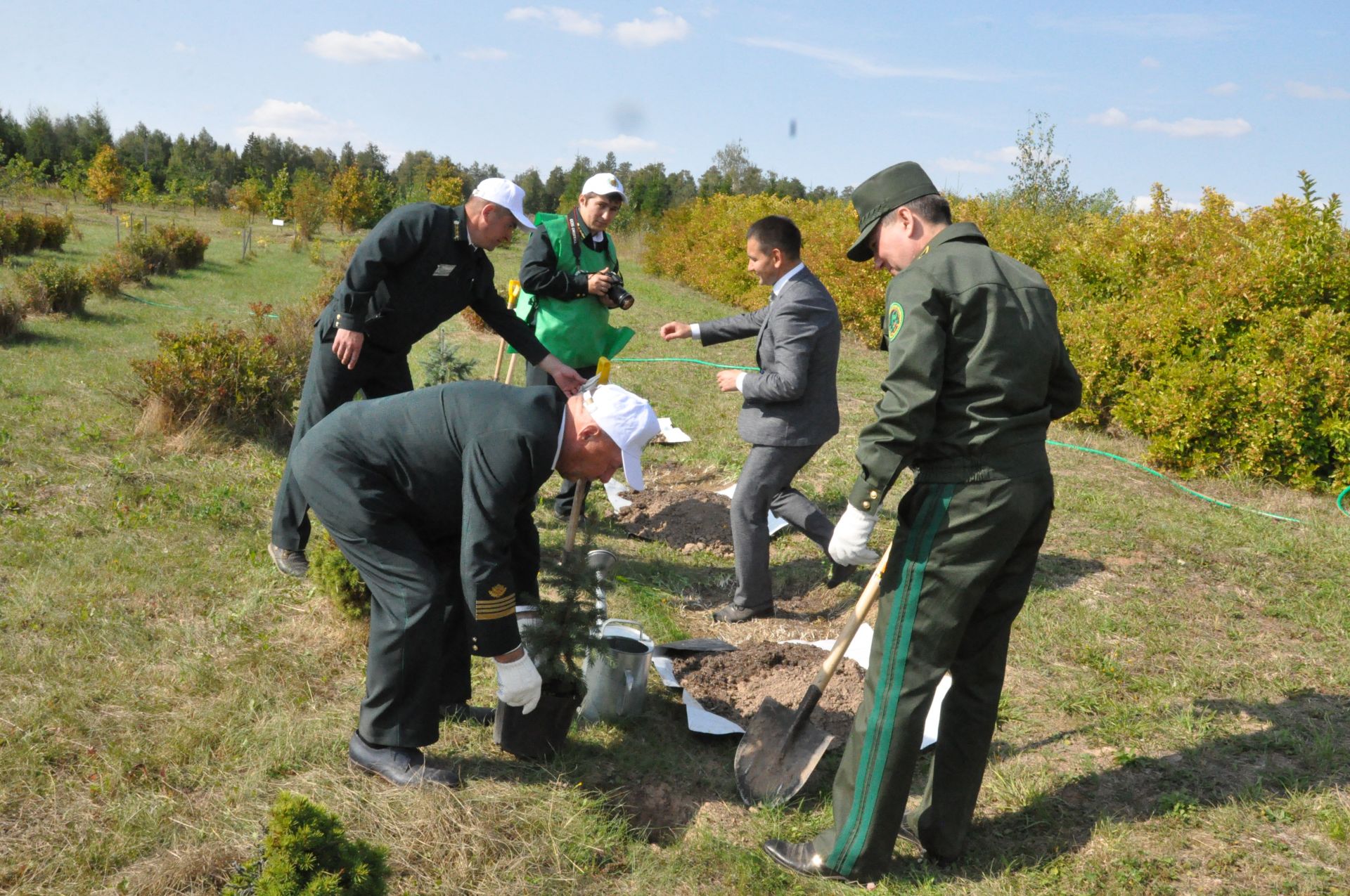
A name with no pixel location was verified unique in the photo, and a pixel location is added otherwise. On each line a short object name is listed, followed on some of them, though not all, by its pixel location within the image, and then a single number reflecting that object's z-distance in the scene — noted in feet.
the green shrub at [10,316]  30.99
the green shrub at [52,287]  36.22
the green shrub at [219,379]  21.22
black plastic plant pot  9.99
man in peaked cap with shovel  7.79
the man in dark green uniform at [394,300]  13.28
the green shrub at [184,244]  57.41
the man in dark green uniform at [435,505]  8.19
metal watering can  11.21
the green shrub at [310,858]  5.94
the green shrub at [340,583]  12.44
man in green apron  16.63
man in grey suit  13.98
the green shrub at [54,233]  58.19
